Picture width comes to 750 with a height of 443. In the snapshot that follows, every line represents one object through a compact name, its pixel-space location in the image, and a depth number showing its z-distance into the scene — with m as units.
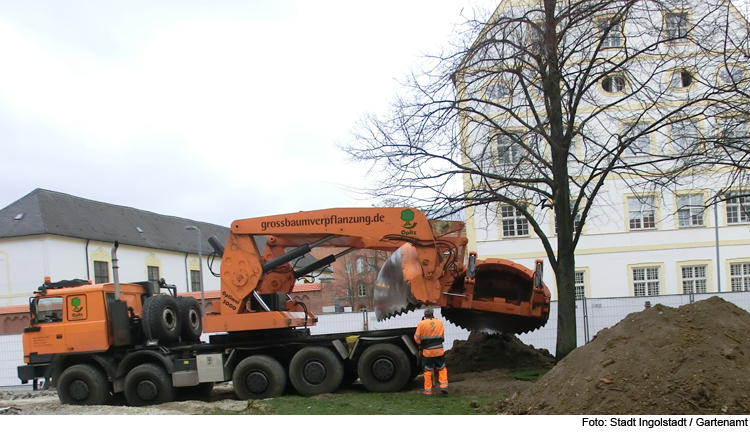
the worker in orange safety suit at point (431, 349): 11.07
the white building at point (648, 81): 12.26
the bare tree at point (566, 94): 12.36
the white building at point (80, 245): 43.22
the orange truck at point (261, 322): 12.09
